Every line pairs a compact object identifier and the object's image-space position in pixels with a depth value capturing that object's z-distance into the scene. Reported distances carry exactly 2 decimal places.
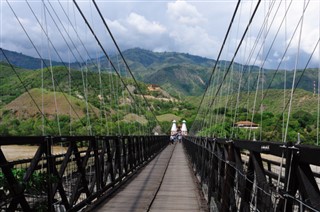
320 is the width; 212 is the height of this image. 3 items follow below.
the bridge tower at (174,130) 53.58
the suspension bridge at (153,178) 1.80
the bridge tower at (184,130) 54.34
